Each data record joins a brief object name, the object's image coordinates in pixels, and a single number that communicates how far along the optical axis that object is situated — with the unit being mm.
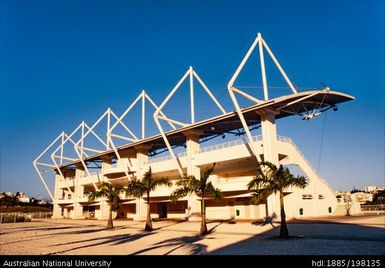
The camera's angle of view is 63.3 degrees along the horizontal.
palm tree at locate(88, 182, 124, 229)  37812
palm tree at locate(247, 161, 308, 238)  22797
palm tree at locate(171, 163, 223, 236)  27359
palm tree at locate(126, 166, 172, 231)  32812
